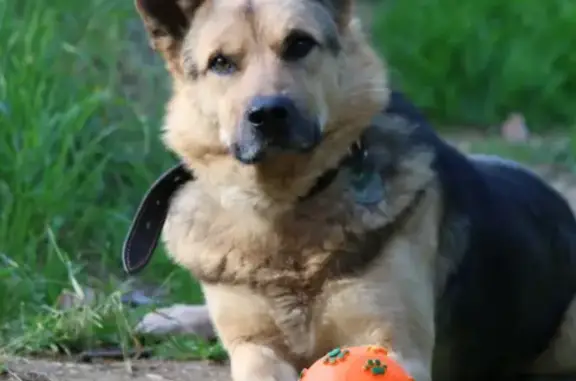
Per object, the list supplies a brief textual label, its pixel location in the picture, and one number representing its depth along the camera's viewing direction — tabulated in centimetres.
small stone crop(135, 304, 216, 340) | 914
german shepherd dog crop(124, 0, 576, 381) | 705
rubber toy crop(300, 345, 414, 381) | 607
